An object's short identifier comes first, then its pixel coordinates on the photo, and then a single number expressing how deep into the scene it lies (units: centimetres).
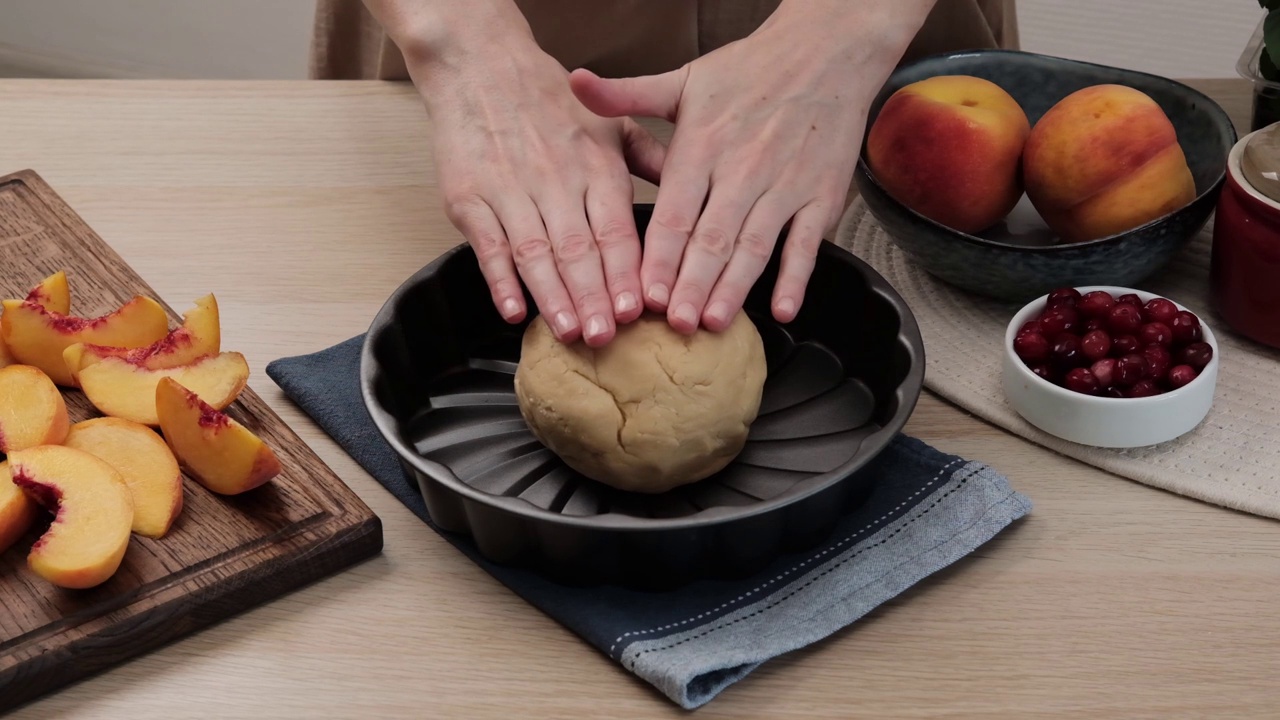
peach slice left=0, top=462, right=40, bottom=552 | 88
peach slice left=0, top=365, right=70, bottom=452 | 96
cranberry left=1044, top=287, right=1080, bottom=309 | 108
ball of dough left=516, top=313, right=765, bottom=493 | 93
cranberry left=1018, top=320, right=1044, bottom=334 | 106
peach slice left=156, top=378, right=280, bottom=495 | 93
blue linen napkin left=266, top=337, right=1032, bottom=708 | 83
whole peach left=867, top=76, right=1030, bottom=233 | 116
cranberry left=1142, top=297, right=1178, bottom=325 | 105
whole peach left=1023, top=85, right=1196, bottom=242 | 112
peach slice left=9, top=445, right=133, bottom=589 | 84
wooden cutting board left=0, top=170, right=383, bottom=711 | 84
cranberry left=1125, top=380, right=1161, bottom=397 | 101
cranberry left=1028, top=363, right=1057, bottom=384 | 105
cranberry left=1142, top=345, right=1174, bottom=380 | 101
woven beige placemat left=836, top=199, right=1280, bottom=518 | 100
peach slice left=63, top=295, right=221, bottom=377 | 105
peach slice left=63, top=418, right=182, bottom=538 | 92
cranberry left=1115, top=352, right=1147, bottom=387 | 100
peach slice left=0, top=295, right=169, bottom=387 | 108
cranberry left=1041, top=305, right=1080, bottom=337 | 106
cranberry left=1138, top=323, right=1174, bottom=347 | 103
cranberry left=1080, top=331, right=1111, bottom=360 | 102
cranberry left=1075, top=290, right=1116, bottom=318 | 105
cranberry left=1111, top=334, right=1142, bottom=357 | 102
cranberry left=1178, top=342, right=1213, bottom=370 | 102
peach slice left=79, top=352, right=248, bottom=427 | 103
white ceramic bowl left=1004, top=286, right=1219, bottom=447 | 100
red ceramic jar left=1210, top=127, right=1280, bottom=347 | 107
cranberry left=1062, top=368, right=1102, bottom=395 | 102
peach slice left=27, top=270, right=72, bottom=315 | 113
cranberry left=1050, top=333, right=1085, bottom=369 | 103
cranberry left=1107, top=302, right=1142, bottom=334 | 104
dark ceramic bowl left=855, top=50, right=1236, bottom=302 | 112
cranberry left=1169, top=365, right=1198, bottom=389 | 101
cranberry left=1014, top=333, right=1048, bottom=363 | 105
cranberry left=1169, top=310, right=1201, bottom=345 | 104
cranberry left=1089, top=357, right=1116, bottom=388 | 101
